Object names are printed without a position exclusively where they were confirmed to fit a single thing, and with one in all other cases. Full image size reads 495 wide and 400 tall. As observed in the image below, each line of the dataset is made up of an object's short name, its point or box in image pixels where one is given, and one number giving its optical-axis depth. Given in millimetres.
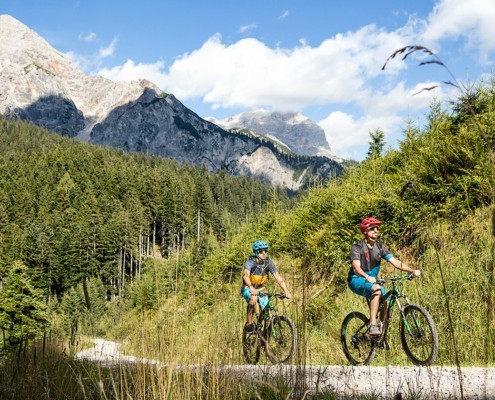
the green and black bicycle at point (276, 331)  5916
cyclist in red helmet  6199
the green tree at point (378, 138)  27109
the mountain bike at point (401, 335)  5719
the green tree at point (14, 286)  24380
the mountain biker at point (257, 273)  7281
